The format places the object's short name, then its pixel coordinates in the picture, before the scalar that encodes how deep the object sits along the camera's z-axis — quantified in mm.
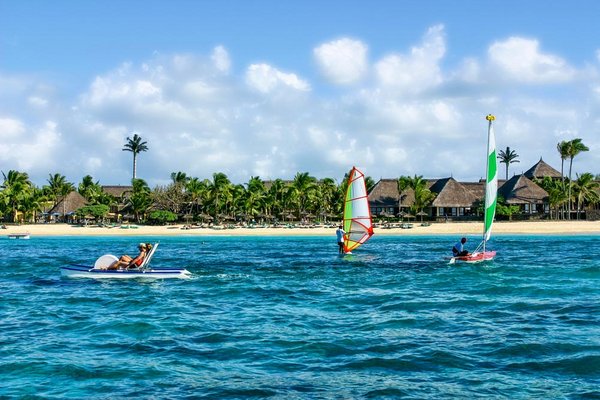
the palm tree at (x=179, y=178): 90062
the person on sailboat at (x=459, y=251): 30484
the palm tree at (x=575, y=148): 86750
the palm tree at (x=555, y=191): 85500
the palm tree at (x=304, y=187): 88438
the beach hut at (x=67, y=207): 90100
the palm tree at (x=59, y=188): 93812
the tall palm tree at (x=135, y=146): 119500
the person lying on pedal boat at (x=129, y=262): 23922
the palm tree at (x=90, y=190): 93638
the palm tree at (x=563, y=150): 87562
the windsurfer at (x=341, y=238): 35838
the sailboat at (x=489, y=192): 27645
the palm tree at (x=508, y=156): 128875
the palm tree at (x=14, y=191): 81500
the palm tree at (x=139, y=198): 85250
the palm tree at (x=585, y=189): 88312
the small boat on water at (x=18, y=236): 65175
